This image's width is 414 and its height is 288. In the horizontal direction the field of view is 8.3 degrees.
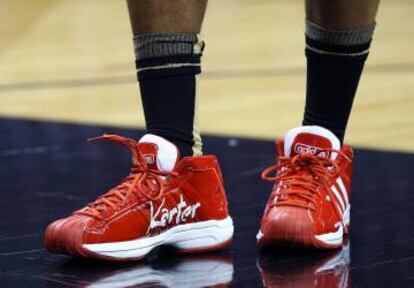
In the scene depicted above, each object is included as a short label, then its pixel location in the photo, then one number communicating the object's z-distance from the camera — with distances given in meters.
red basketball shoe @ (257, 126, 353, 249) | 4.47
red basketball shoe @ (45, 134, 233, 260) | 4.40
